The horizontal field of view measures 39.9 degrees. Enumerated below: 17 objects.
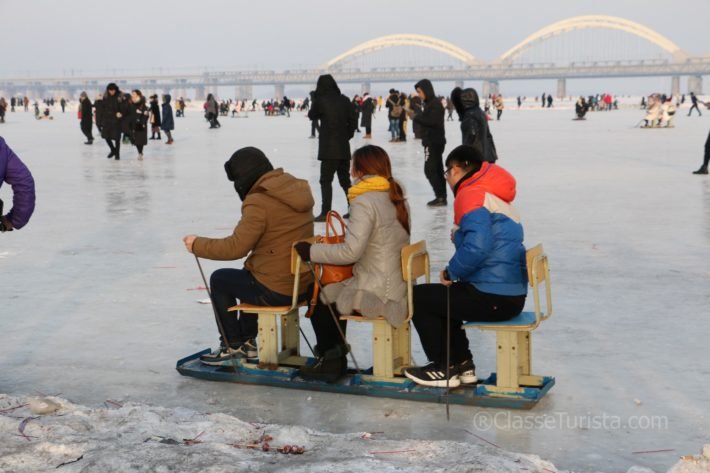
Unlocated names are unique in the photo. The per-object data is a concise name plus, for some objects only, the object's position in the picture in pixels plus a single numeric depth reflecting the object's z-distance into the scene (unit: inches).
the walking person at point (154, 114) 984.3
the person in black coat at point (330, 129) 387.9
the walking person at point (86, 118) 938.4
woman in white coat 173.3
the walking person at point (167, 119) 1009.5
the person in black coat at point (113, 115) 738.8
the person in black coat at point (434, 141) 442.9
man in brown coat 179.9
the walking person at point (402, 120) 1016.2
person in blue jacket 168.7
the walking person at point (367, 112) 1116.9
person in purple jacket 169.9
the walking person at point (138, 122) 764.6
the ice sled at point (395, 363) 168.7
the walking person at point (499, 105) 1808.6
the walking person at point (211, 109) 1381.0
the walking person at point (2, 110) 1723.1
